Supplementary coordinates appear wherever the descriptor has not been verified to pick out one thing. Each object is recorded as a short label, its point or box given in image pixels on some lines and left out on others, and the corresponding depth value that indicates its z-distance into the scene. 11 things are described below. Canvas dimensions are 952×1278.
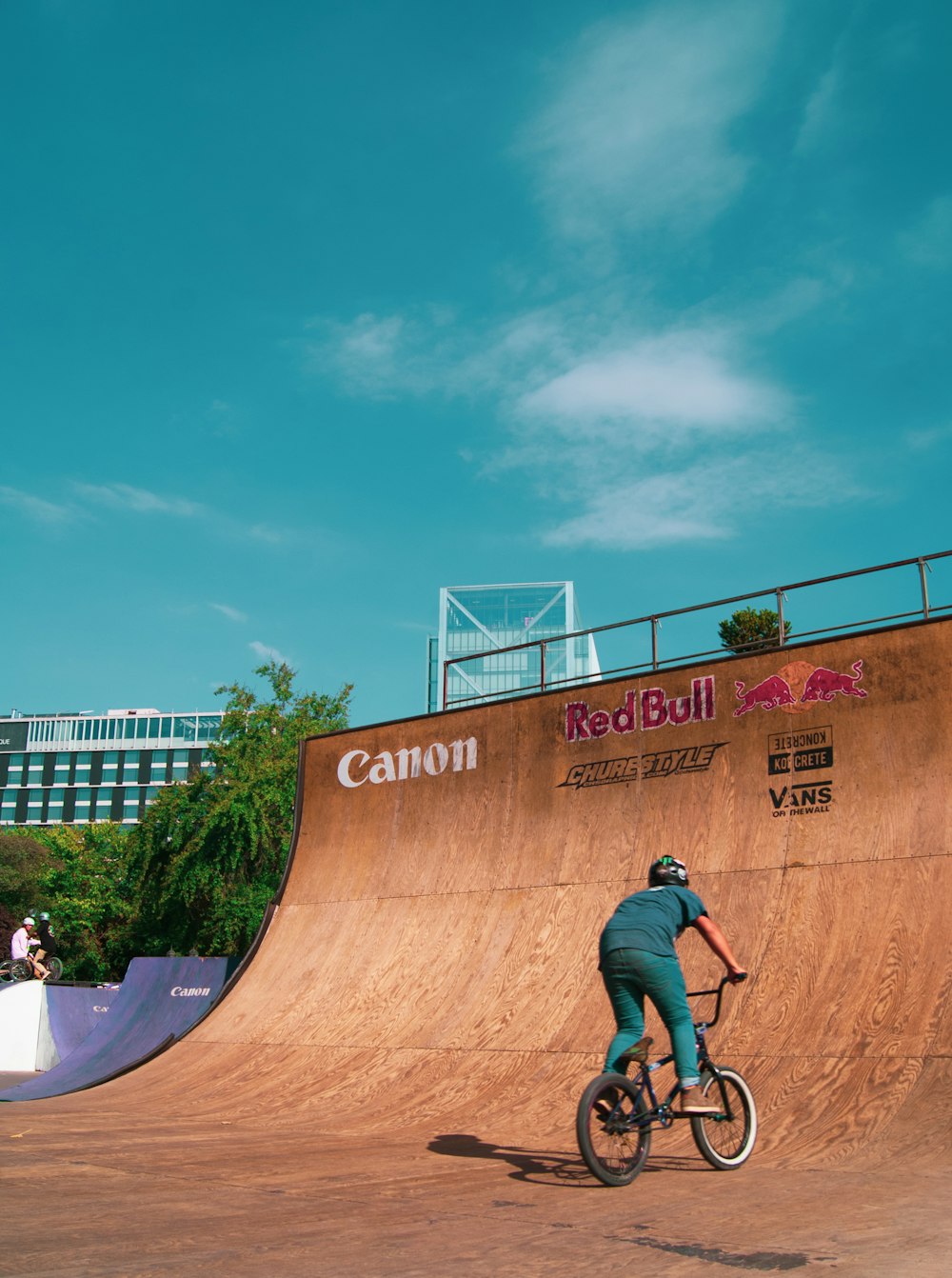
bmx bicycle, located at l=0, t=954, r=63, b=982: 21.36
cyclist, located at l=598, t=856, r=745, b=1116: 5.95
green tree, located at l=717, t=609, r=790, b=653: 28.86
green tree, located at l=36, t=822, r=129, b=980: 48.16
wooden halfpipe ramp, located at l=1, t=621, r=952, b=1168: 8.12
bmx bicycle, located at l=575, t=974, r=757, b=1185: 5.54
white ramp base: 19.81
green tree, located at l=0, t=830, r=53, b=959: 72.62
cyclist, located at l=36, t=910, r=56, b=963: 22.15
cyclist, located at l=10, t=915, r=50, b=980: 21.27
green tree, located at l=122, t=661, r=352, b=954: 35.03
